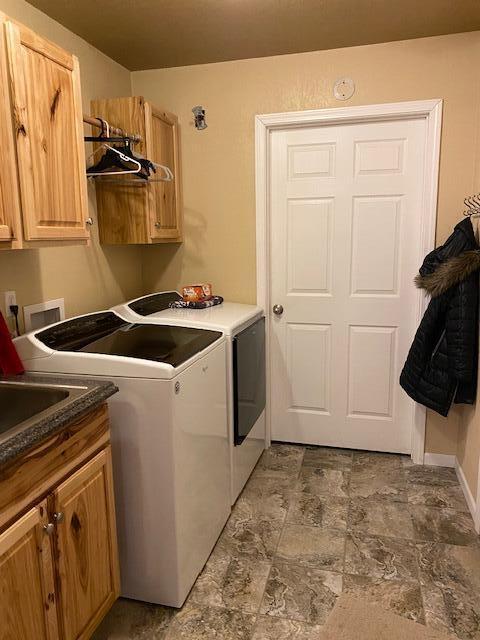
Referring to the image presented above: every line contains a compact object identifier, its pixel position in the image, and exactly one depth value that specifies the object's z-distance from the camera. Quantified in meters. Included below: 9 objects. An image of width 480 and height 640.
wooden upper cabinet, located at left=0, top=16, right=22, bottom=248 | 1.43
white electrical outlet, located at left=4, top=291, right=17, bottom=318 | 1.97
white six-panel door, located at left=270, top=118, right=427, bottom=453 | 2.79
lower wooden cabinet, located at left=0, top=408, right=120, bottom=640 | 1.19
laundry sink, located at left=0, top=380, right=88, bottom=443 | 1.57
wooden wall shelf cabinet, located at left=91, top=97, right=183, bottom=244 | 2.48
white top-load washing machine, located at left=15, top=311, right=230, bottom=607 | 1.71
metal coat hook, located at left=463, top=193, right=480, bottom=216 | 2.44
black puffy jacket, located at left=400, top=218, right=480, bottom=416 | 2.41
